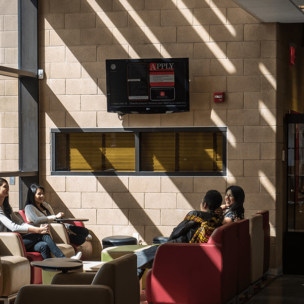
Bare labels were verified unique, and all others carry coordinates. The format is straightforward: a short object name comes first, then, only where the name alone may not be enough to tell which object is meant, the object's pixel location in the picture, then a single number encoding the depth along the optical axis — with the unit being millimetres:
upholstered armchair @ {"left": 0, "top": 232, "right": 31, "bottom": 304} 8939
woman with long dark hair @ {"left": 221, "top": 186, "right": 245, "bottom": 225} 10405
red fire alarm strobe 11964
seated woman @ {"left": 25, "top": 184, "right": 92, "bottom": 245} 11087
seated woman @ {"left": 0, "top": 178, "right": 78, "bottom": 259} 10231
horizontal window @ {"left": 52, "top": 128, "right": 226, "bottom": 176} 12211
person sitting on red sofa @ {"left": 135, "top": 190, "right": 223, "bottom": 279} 8551
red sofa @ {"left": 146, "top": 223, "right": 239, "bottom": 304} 8130
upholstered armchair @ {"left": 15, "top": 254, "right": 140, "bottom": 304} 5380
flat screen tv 11937
